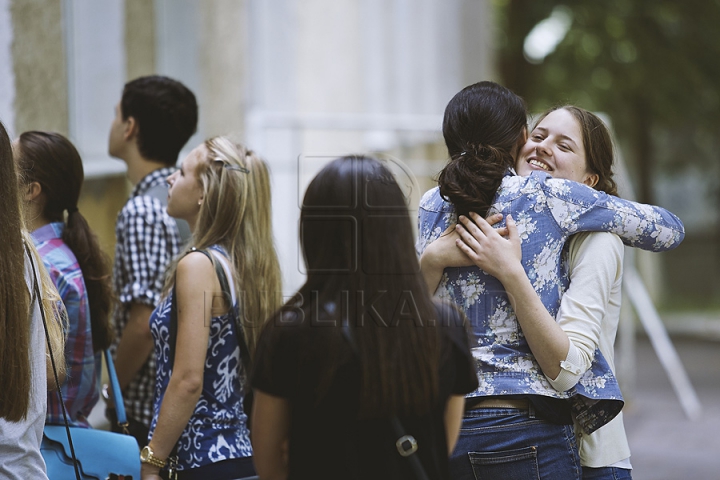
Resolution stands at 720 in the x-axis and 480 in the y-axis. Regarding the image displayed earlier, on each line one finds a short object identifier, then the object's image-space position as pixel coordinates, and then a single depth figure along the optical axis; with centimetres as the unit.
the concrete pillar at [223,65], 1402
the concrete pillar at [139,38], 1209
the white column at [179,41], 1332
